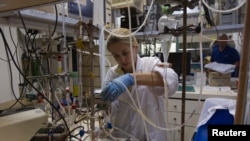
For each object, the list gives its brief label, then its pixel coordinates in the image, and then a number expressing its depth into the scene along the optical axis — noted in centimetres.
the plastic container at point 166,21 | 89
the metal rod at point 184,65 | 69
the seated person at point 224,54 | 251
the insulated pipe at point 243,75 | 43
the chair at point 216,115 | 99
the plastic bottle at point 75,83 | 113
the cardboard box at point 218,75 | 239
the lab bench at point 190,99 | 207
